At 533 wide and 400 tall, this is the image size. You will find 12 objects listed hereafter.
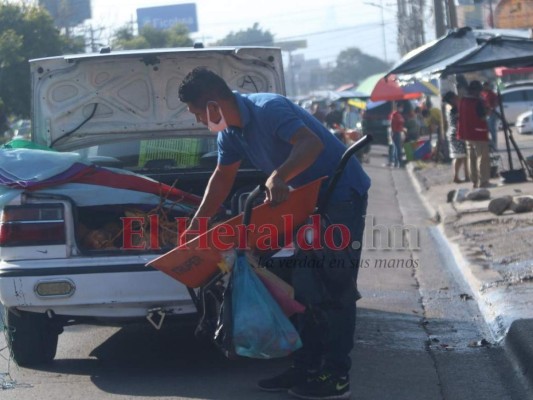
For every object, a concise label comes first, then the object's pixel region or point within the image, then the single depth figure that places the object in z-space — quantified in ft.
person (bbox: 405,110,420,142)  89.99
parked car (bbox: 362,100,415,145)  104.17
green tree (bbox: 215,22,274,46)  288.98
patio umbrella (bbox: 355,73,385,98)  132.26
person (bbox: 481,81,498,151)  51.78
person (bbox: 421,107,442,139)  90.68
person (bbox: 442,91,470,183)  55.42
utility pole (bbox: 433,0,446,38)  76.48
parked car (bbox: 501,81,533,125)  119.65
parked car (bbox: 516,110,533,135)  106.32
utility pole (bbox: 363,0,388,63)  141.65
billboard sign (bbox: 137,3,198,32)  320.09
